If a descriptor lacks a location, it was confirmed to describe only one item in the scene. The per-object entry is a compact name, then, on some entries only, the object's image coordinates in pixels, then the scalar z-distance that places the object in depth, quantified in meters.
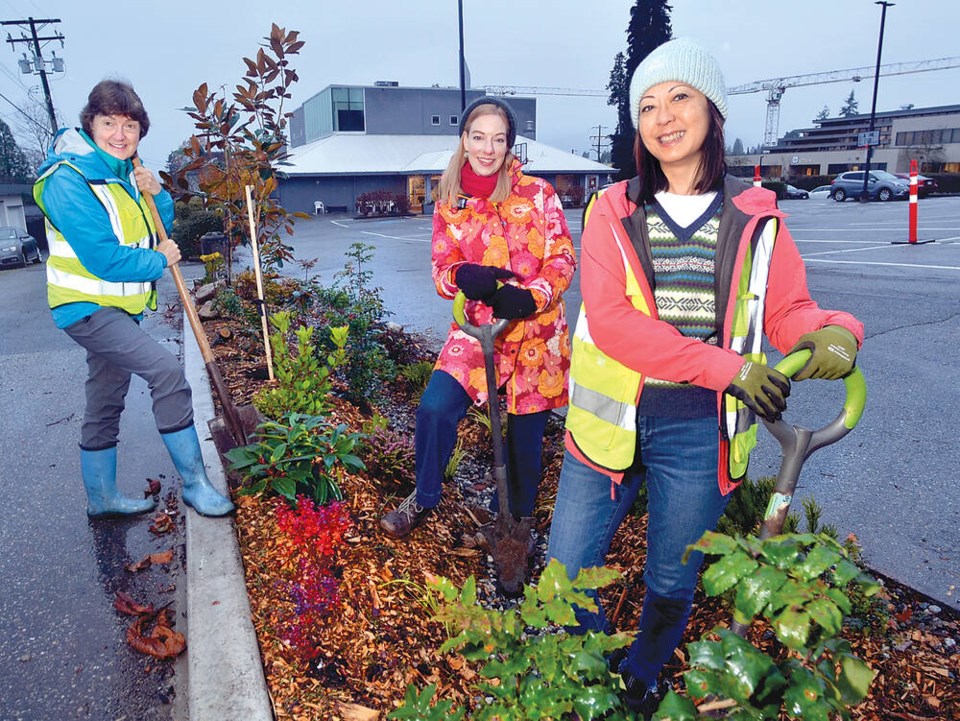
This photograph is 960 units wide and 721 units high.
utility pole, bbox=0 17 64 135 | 32.41
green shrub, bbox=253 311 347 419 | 4.03
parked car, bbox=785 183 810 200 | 40.45
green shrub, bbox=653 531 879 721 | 1.02
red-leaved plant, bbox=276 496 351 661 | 2.39
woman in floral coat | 2.71
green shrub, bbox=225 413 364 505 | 3.10
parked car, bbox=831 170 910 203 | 30.91
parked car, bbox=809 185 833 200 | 41.91
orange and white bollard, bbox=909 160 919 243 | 12.80
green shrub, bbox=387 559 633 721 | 1.22
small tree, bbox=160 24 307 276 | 6.04
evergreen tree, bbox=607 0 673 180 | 37.25
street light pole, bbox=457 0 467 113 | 21.17
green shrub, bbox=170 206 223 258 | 16.92
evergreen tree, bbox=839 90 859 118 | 125.81
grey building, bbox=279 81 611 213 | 38.69
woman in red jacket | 1.80
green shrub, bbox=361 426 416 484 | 3.54
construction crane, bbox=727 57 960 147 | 101.44
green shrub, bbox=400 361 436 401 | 5.14
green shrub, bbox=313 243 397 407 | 4.88
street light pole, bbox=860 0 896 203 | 31.62
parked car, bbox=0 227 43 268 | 20.22
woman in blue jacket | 3.00
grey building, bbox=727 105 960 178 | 59.58
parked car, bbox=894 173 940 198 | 32.96
